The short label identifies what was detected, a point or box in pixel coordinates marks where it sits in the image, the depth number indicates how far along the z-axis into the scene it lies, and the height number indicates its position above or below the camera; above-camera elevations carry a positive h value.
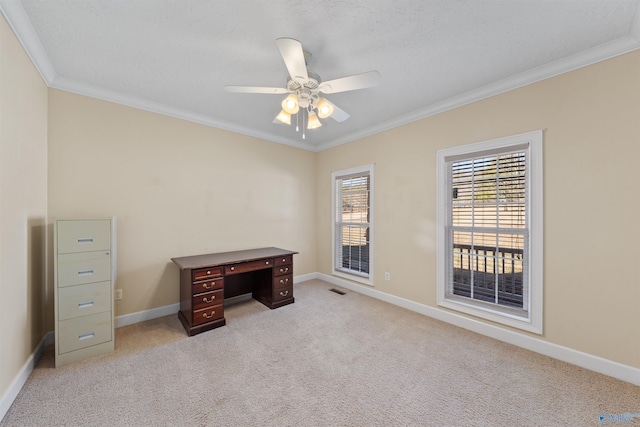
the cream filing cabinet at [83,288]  2.08 -0.69
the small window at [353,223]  3.98 -0.19
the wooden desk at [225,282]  2.69 -0.92
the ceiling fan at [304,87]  1.62 +1.02
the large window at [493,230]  2.36 -0.19
